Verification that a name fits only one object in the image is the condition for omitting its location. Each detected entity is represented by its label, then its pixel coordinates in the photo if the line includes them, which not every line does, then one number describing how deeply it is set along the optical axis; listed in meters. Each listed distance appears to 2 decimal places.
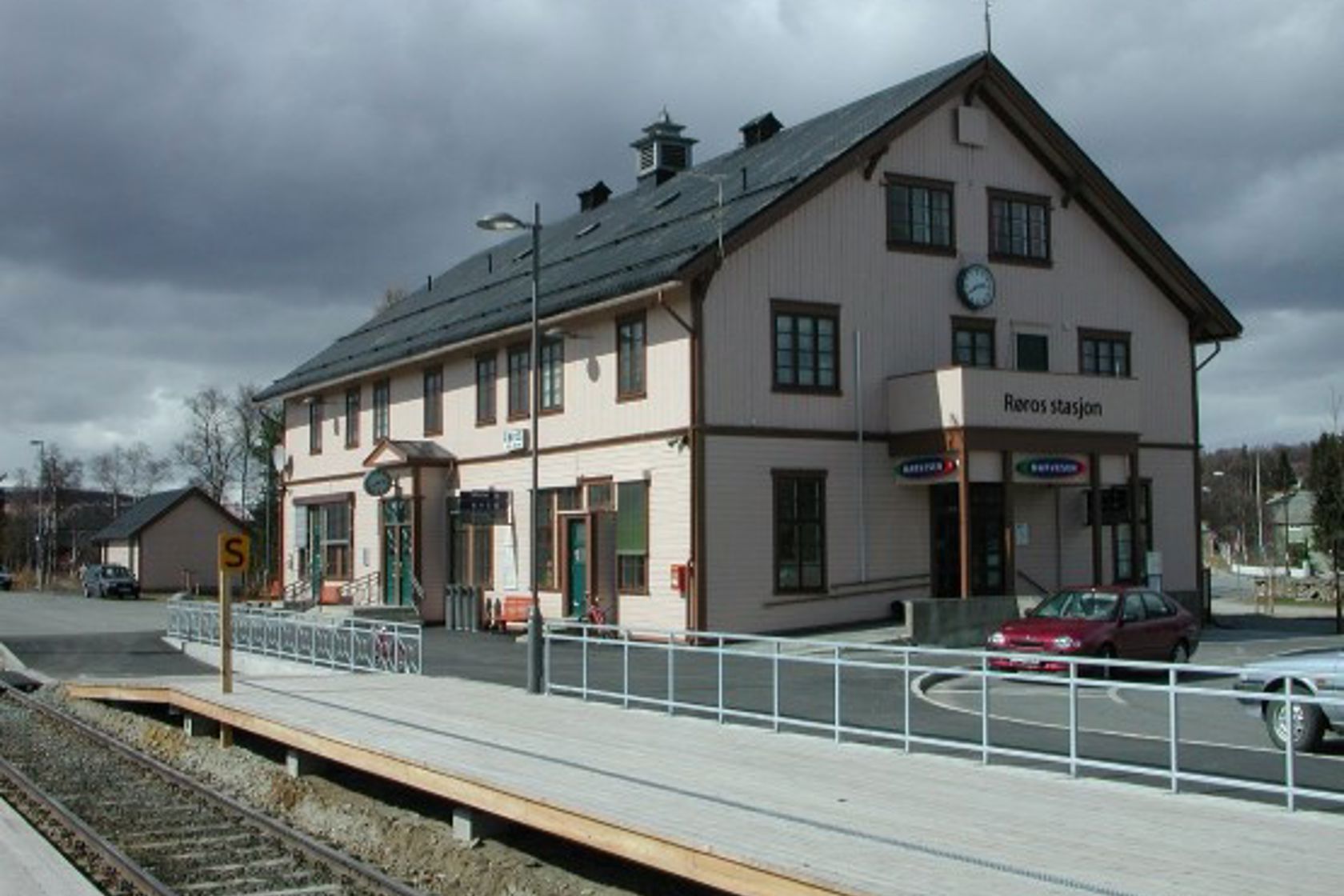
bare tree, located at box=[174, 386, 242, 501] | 106.94
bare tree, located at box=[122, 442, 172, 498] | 145.75
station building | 27.98
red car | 21.53
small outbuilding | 83.12
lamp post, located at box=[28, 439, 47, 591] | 90.26
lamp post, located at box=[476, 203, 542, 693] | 18.28
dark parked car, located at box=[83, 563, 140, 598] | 67.94
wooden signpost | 19.17
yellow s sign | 19.33
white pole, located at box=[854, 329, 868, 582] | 28.86
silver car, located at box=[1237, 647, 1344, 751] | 13.54
